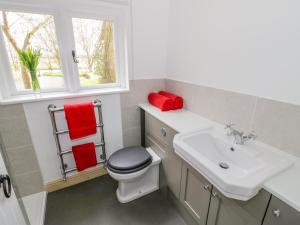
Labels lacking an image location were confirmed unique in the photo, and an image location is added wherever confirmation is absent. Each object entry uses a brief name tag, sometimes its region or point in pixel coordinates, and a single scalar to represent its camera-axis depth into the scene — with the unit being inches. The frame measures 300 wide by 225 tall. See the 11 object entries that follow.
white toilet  58.2
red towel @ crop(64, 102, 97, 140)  62.3
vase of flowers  56.0
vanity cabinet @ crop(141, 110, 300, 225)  29.9
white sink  30.4
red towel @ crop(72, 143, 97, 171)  68.4
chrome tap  43.1
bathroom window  56.1
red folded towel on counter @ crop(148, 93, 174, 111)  68.1
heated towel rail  61.0
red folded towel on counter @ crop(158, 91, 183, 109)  70.1
